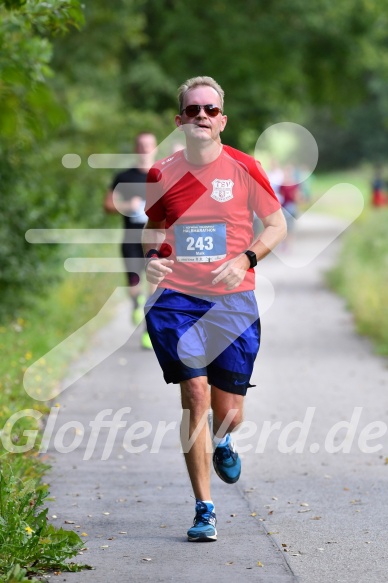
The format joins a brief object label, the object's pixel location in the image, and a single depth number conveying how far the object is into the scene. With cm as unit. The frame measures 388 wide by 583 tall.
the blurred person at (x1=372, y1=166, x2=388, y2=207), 5100
